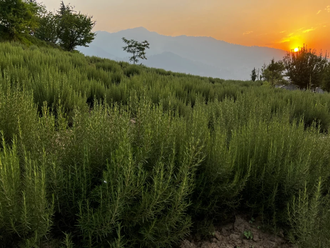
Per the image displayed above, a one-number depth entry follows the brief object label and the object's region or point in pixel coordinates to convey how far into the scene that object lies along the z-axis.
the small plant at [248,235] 1.87
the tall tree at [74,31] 34.53
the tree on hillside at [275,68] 33.12
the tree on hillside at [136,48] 56.25
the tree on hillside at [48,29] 37.00
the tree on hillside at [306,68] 32.94
